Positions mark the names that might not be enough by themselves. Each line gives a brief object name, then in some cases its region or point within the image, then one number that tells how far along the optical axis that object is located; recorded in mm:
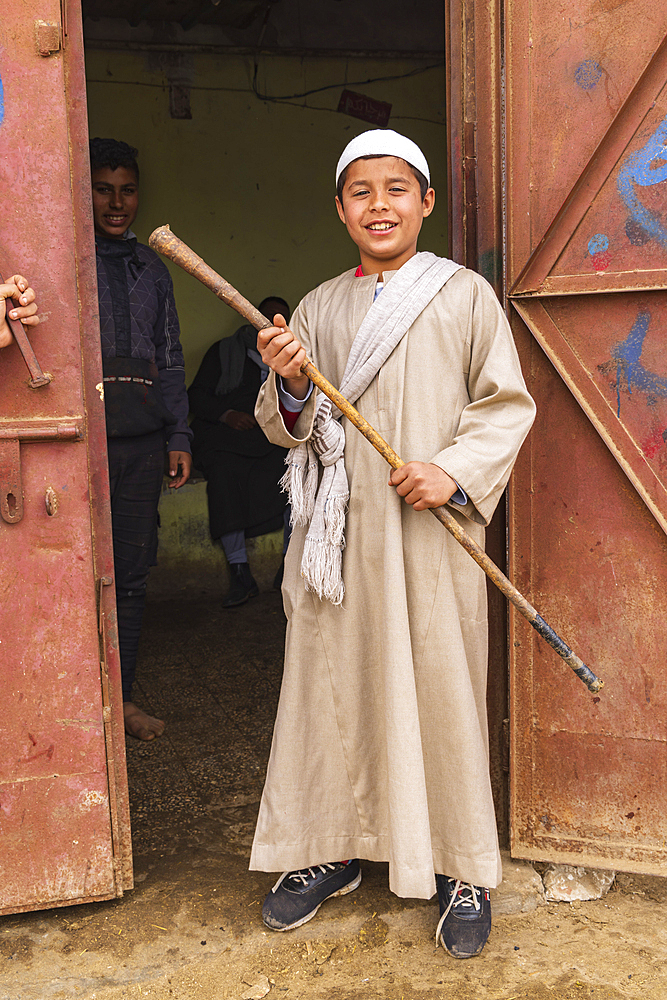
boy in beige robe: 2084
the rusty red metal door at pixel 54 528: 2109
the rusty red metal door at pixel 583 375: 2258
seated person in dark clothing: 5598
